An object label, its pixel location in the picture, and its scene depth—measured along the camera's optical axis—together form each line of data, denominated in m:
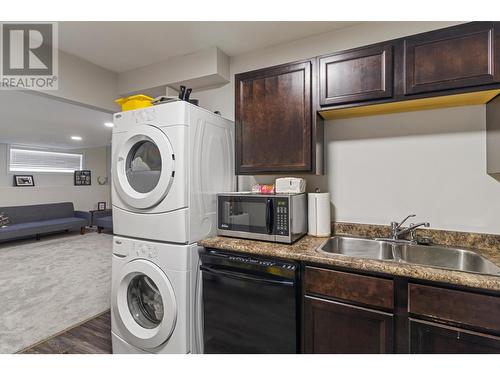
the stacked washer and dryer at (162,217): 1.61
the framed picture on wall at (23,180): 6.75
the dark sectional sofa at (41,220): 5.37
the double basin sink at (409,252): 1.49
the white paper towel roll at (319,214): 1.85
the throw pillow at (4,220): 5.40
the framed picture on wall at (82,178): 7.92
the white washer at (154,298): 1.61
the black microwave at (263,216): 1.63
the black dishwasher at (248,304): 1.43
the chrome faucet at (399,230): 1.68
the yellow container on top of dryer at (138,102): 1.91
